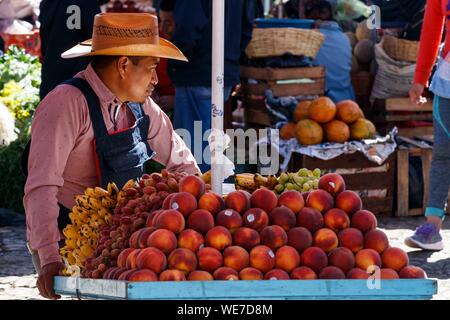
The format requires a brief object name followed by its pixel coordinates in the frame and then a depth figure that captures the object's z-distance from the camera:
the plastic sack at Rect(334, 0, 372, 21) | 9.06
